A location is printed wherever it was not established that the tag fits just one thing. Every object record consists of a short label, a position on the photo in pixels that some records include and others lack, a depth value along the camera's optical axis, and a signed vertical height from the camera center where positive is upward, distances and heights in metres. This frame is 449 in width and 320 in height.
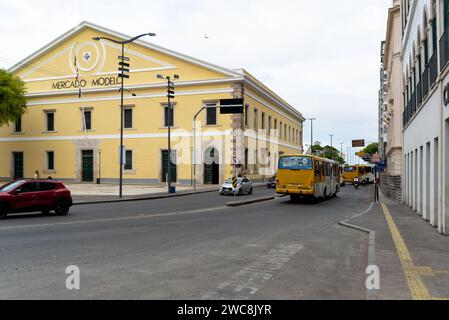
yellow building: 44.88 +5.49
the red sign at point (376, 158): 28.94 +0.48
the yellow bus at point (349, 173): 63.28 -1.19
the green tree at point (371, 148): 155.48 +6.59
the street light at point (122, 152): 27.16 +0.84
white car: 31.90 -1.75
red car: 15.77 -1.31
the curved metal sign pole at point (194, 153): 42.28 +1.22
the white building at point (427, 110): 11.88 +2.05
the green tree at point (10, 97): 45.94 +7.71
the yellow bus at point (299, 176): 24.48 -0.65
